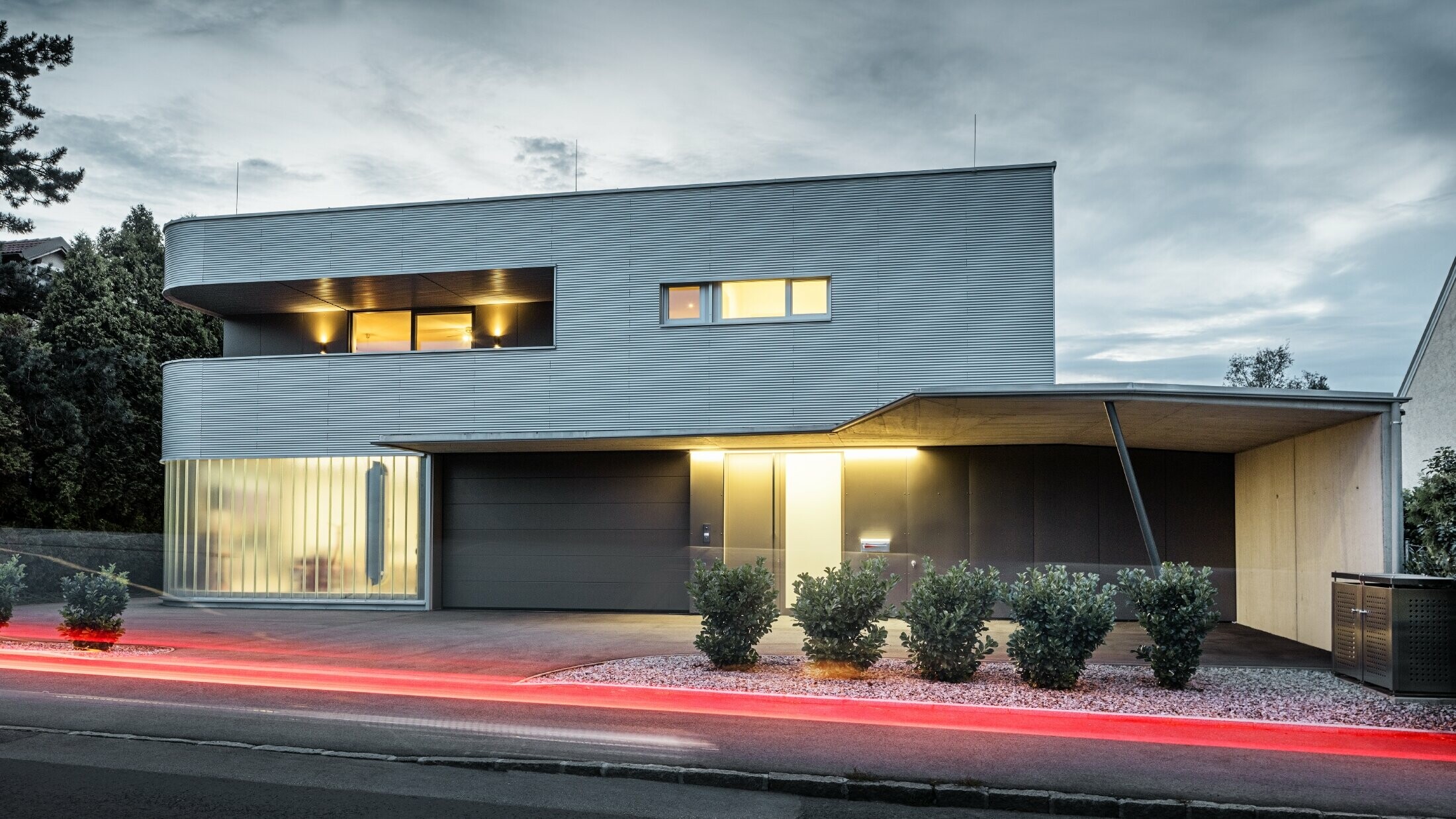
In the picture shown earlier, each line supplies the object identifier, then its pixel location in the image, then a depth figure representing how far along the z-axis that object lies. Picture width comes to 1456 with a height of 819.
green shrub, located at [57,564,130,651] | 13.15
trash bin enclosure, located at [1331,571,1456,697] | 9.29
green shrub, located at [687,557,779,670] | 11.00
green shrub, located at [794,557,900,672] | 10.62
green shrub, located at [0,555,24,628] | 14.24
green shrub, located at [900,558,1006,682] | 10.15
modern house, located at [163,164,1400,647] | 16.97
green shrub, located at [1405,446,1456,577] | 12.96
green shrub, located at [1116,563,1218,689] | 9.74
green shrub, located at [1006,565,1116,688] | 9.76
